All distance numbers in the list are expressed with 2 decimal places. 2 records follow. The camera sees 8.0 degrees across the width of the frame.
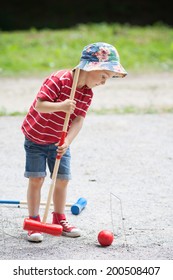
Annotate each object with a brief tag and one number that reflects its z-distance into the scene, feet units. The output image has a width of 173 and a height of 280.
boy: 20.09
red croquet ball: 20.13
